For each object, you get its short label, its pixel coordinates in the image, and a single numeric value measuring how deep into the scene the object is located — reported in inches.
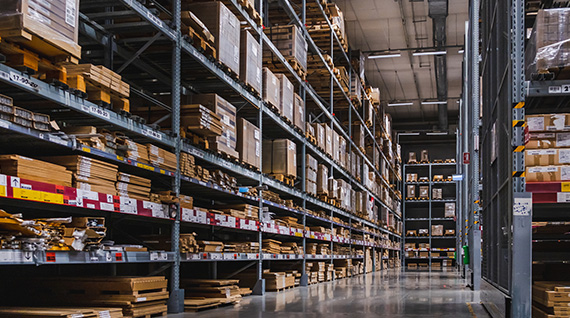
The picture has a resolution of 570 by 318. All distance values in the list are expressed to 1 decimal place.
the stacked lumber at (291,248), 523.2
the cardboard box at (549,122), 248.2
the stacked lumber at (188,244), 323.6
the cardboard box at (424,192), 1494.8
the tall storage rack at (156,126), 227.8
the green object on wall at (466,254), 702.9
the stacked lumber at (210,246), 353.4
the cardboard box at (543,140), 247.9
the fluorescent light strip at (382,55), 926.6
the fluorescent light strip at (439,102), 1255.4
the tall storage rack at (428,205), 1475.1
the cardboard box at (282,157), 504.7
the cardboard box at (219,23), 365.4
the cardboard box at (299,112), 534.3
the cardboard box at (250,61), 408.5
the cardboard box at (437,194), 1478.8
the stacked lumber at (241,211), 406.2
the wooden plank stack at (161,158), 291.6
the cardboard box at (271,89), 455.5
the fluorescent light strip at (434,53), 896.3
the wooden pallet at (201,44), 332.5
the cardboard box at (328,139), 650.8
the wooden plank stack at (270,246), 486.7
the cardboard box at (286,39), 525.3
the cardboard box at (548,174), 242.7
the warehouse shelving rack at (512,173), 221.8
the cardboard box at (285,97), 494.9
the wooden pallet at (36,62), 210.2
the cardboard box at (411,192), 1496.1
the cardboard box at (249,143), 410.3
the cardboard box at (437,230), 1457.9
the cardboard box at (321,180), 627.8
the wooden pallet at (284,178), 504.7
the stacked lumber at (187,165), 325.4
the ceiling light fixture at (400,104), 1343.5
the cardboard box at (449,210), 1461.6
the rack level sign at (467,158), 619.2
